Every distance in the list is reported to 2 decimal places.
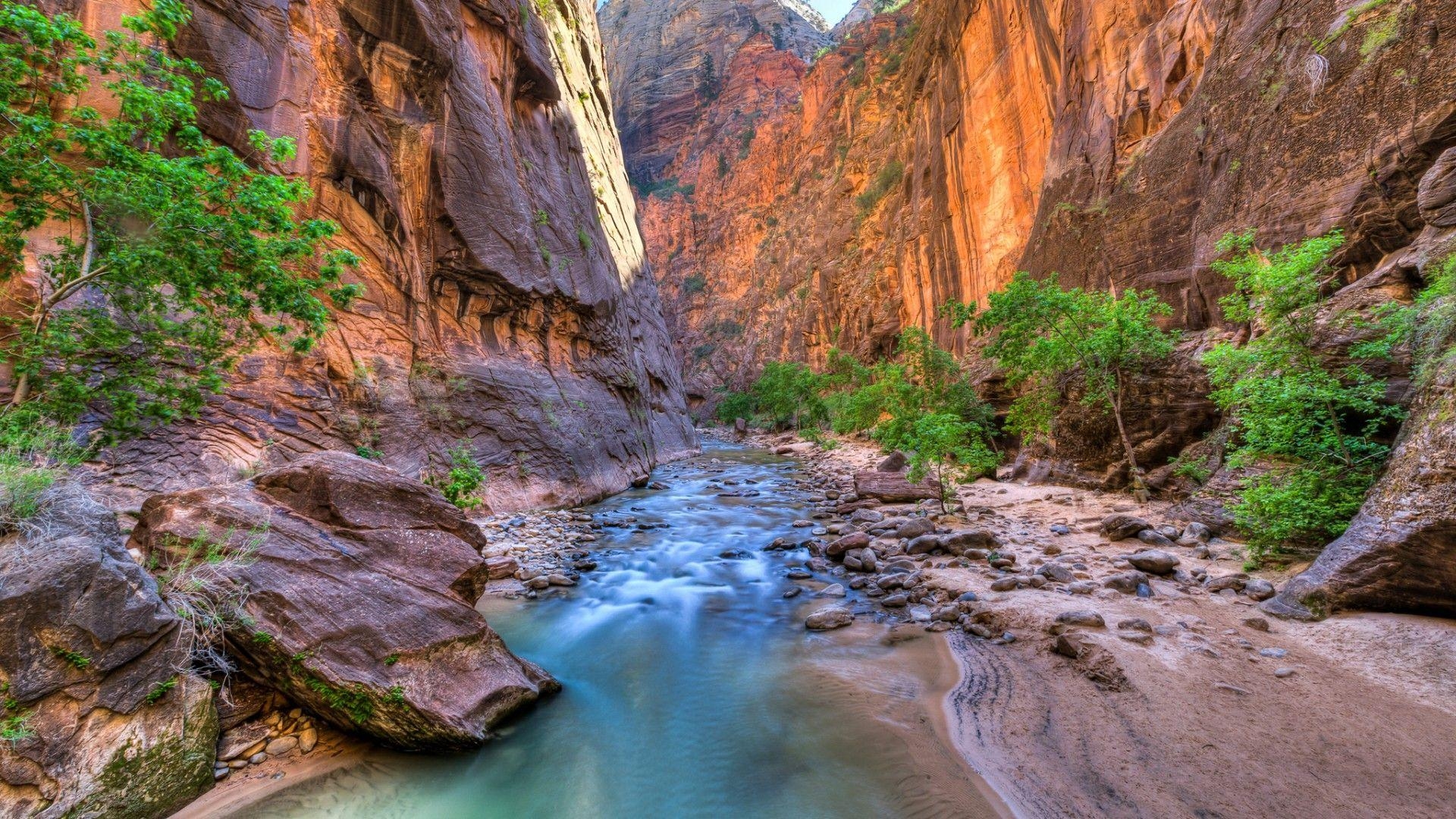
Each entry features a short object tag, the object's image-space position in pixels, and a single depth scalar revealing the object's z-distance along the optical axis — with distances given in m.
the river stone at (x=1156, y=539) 7.49
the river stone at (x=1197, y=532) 7.38
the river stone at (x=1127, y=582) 6.13
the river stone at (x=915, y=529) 9.72
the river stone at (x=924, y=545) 8.74
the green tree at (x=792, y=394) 41.78
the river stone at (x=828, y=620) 6.46
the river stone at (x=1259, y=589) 5.40
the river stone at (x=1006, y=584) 6.65
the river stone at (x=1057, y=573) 6.65
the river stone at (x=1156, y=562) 6.44
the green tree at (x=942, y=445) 10.88
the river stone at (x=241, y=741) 3.63
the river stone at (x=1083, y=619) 5.29
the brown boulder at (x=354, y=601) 3.83
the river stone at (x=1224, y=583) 5.73
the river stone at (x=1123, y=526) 8.03
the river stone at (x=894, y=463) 16.94
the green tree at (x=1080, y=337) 10.47
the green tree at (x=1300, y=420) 5.62
